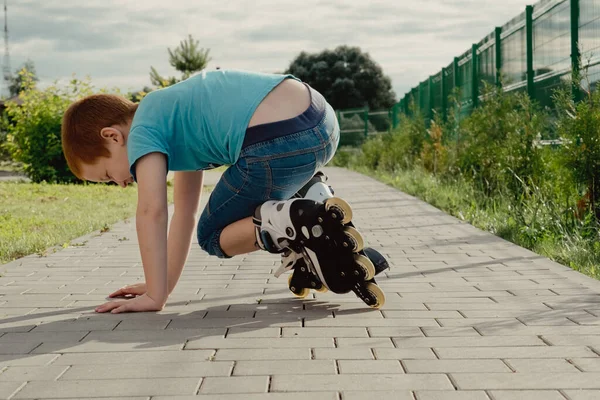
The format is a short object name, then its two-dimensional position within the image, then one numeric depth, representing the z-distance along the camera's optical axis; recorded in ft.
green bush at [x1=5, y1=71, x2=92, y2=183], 48.98
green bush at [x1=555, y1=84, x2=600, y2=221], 19.63
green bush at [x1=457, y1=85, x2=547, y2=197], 26.30
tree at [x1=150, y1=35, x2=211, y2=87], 105.81
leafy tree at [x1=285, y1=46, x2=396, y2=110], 165.27
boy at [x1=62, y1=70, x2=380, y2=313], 11.23
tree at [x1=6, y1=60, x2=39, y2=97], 214.83
